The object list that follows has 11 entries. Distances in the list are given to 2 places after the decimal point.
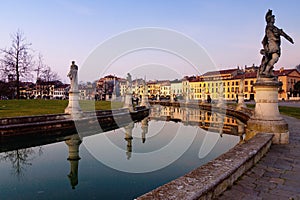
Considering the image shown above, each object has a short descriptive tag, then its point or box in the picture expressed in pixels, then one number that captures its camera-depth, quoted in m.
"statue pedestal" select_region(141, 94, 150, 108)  29.62
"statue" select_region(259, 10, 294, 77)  6.57
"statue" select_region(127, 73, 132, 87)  23.80
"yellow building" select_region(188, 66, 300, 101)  74.19
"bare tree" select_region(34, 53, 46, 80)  41.04
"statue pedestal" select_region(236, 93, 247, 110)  22.13
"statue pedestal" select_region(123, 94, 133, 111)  22.21
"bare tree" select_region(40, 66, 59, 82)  45.48
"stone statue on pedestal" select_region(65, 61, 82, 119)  15.02
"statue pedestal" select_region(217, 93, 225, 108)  30.62
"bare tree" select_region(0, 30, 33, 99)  32.25
